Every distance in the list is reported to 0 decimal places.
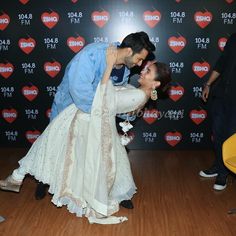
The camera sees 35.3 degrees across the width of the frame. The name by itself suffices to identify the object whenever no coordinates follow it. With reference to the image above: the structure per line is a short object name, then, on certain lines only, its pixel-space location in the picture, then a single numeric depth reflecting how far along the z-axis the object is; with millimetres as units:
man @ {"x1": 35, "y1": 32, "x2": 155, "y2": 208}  2455
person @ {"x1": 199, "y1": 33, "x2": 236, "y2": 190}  3051
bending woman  2506
